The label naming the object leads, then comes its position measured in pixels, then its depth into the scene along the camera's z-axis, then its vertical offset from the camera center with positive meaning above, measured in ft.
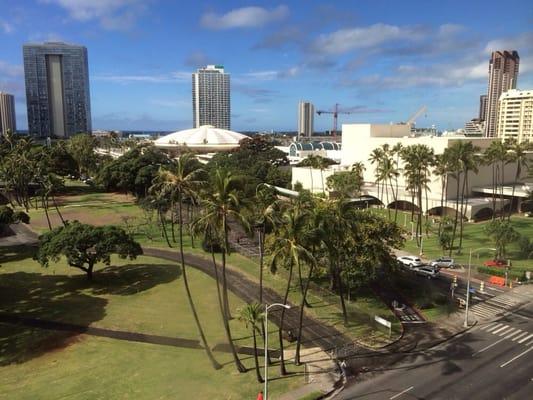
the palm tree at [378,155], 331.88 -4.57
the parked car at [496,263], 211.20 -56.98
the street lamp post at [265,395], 92.84 -54.97
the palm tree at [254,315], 103.30 -41.10
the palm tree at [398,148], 331.32 +1.02
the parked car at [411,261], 208.03 -55.75
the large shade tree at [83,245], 170.60 -40.26
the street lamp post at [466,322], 147.33 -60.08
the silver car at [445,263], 213.87 -57.36
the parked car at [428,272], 199.00 -58.26
